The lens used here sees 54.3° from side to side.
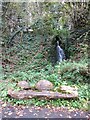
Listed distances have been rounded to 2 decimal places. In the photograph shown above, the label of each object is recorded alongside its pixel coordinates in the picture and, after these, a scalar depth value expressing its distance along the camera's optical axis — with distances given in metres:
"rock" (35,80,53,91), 2.45
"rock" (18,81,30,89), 2.44
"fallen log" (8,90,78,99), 2.38
